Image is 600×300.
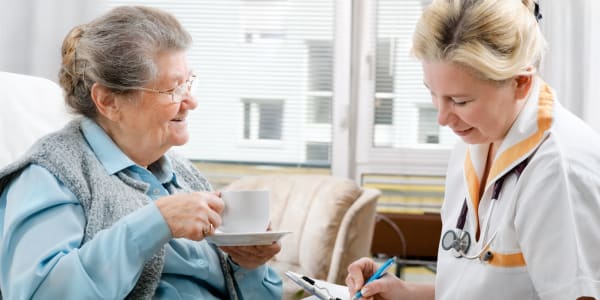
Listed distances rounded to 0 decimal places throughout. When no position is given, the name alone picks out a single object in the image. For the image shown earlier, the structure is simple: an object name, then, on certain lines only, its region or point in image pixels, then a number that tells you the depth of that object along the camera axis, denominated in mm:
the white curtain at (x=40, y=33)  4134
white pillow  2212
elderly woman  1815
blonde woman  1758
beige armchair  3261
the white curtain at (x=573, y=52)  3573
